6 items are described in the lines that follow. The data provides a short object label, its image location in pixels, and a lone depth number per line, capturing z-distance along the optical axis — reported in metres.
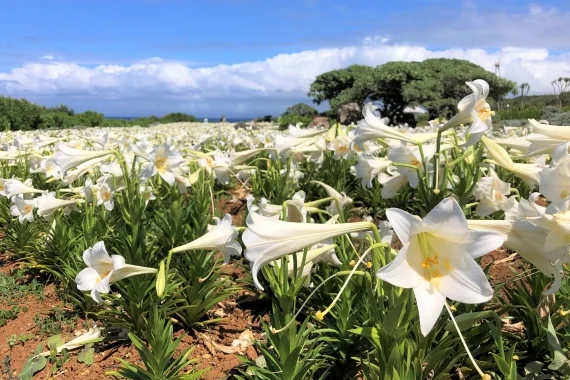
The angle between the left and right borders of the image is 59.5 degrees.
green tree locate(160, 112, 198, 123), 31.87
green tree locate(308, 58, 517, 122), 18.72
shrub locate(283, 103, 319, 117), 25.86
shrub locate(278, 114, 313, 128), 21.58
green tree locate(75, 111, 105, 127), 24.50
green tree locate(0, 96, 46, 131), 21.08
